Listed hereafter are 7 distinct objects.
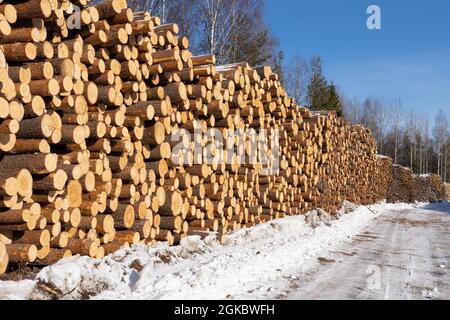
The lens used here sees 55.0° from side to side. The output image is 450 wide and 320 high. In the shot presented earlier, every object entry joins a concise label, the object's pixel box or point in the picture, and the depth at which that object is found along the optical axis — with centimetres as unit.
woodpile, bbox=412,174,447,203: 2988
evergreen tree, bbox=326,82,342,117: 3962
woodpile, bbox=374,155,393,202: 2437
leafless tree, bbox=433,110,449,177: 5794
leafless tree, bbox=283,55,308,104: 3731
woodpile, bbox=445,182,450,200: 3580
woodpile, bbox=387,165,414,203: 2873
